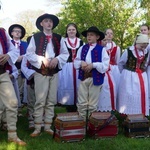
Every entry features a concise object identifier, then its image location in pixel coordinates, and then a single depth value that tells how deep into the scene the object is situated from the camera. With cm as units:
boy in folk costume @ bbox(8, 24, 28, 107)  697
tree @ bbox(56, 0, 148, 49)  2045
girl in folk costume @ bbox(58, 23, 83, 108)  667
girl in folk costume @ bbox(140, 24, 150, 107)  664
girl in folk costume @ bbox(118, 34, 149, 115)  601
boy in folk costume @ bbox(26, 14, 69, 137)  517
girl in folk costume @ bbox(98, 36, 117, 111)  620
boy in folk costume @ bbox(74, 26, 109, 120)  535
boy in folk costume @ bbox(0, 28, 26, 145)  460
